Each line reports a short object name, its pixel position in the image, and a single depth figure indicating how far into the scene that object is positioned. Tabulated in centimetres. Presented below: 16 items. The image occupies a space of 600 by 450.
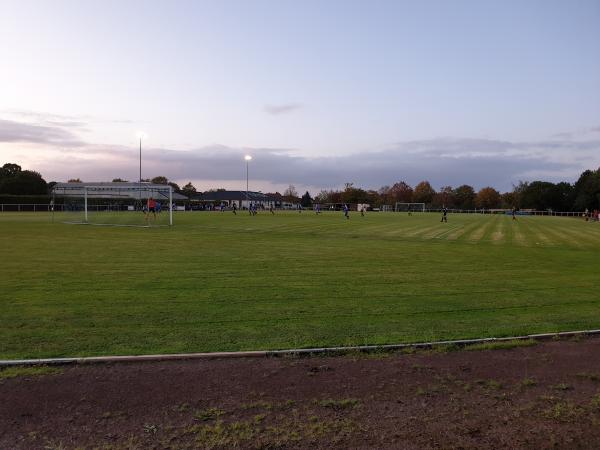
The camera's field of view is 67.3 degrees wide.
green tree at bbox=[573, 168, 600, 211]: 9256
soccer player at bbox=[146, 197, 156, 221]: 3432
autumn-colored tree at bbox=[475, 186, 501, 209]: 15056
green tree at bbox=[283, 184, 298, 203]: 18118
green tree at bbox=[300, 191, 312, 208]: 15591
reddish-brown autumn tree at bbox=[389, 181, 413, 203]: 15838
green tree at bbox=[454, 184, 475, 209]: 14150
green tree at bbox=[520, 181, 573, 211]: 11475
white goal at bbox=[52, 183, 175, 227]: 3550
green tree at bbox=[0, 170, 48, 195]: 8900
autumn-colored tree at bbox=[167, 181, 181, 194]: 14945
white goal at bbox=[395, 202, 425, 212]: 10608
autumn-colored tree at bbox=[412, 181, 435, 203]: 15088
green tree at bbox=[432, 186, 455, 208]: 14625
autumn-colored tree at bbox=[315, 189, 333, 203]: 16296
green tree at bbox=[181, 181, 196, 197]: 15662
